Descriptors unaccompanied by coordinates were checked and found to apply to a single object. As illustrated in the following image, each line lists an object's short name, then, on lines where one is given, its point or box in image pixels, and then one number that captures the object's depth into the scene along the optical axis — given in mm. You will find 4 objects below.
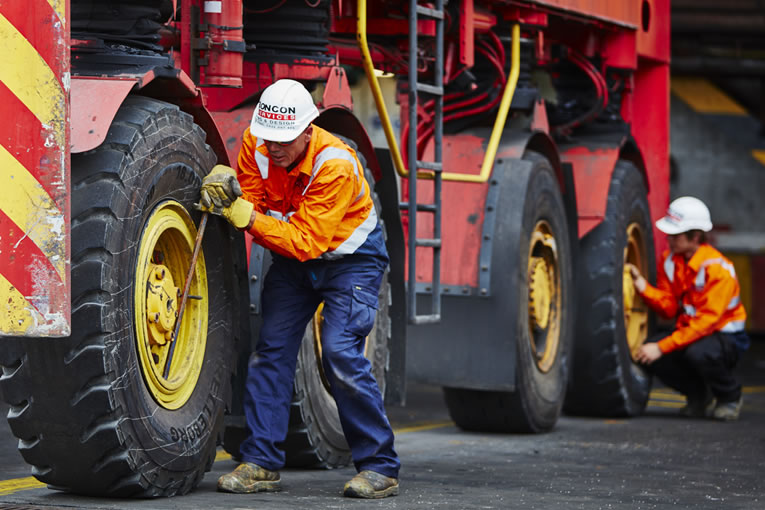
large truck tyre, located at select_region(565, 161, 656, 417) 16103
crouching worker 16538
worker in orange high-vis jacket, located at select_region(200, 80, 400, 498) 9899
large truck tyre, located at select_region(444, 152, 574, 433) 13925
